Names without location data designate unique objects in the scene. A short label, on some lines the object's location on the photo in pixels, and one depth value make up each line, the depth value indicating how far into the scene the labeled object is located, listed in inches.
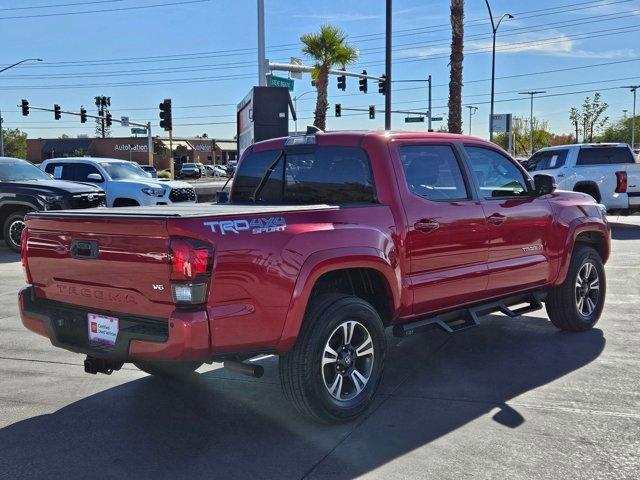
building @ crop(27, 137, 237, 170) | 3491.6
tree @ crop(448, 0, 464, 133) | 815.1
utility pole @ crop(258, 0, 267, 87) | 752.3
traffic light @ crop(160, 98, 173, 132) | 1274.6
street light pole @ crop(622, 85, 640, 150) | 2822.3
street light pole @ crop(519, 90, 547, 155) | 2862.7
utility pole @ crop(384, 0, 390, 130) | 752.3
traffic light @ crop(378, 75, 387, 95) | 1255.2
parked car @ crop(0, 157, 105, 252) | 499.2
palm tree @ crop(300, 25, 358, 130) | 1115.9
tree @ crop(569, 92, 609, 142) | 2787.9
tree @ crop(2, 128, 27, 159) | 3946.6
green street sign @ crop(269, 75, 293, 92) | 794.8
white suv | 618.8
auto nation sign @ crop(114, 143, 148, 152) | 3491.6
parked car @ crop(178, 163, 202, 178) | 2659.9
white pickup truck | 621.0
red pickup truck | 142.3
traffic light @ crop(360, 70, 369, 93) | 1334.9
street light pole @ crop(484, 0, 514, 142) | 1324.9
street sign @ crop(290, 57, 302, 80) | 913.5
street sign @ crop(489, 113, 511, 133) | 1560.0
